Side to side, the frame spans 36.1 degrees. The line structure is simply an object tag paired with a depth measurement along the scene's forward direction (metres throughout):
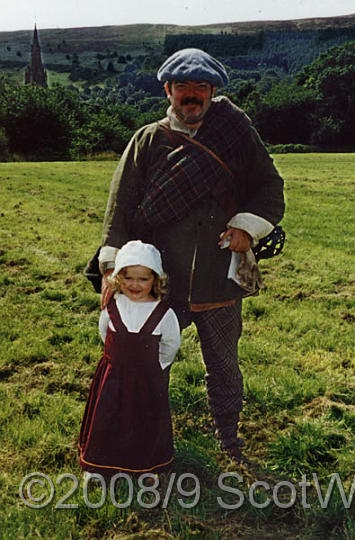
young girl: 3.39
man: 3.42
